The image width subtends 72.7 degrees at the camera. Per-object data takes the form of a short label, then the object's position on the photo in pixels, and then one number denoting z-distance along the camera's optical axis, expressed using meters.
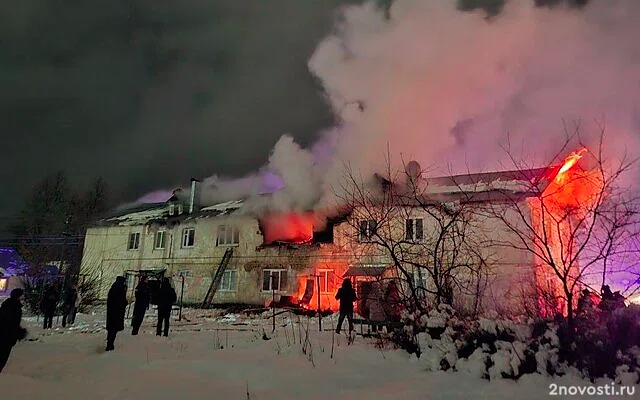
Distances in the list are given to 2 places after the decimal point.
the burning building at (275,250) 22.12
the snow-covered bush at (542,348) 6.34
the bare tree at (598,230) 8.34
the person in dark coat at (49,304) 16.19
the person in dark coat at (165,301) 12.27
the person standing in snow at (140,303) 12.20
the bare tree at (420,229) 11.22
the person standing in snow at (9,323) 7.49
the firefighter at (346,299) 13.10
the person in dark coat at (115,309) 9.66
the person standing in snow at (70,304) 17.19
